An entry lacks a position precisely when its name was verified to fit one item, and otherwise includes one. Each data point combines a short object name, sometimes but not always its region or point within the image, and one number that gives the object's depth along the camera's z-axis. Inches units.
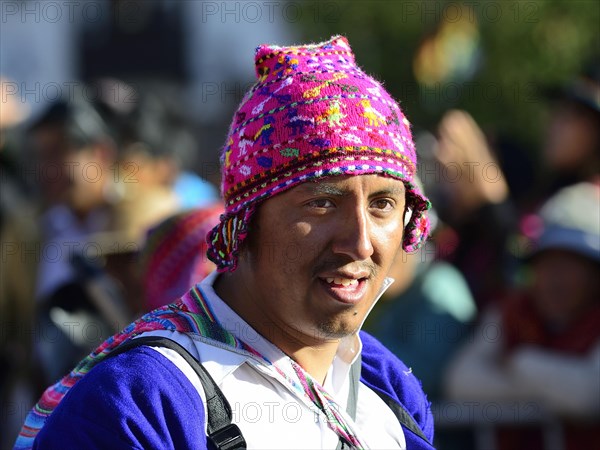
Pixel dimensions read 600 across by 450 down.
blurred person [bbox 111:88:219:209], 494.0
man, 182.2
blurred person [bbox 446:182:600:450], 369.1
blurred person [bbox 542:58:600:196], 431.8
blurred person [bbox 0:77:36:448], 437.1
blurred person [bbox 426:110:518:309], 458.0
